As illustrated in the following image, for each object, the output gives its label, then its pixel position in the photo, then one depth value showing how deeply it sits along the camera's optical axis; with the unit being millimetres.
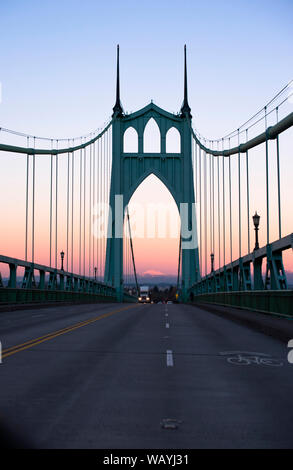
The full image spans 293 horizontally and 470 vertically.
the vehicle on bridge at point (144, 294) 144875
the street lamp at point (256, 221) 27964
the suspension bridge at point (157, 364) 5848
